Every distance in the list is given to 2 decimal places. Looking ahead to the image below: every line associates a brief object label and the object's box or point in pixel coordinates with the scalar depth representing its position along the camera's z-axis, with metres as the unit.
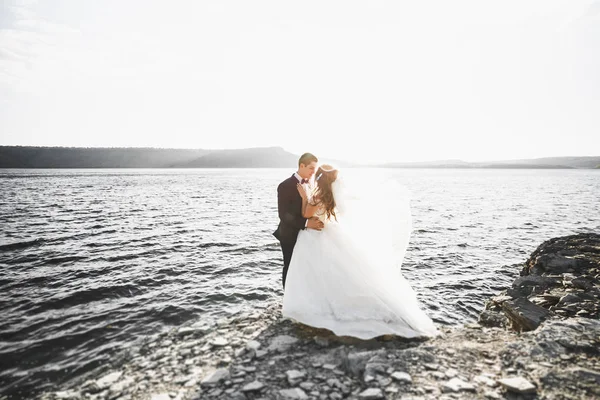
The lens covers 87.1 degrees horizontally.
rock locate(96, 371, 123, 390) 5.36
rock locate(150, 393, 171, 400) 4.73
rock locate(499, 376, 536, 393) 4.32
